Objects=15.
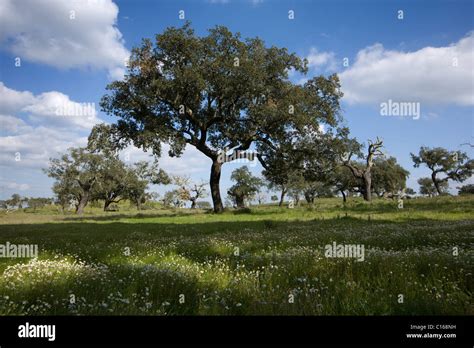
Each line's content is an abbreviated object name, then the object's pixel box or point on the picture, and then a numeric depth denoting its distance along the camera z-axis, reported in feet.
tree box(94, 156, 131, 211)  276.00
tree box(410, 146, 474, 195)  307.78
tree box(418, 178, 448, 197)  453.58
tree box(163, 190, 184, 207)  365.36
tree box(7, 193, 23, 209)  476.54
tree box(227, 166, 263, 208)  299.54
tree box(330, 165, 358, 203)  312.13
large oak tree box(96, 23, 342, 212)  123.65
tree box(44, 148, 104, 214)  258.98
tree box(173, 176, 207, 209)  332.19
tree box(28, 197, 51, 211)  453.99
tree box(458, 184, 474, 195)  337.97
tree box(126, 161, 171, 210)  302.66
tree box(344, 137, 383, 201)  207.29
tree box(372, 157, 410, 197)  335.01
